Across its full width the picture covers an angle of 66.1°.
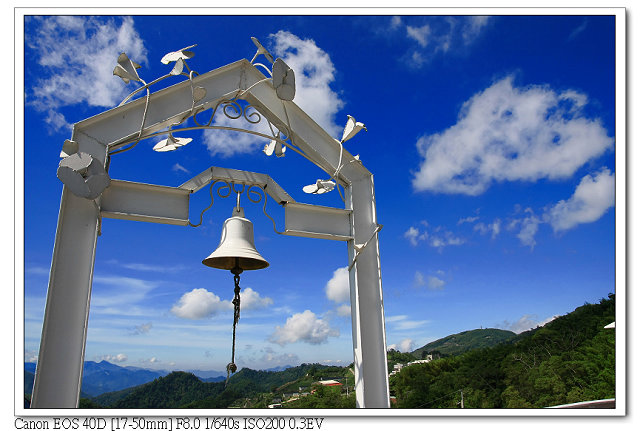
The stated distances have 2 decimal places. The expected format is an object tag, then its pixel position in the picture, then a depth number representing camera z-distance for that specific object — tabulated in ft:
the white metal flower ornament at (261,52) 9.82
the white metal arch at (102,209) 7.71
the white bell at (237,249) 9.48
